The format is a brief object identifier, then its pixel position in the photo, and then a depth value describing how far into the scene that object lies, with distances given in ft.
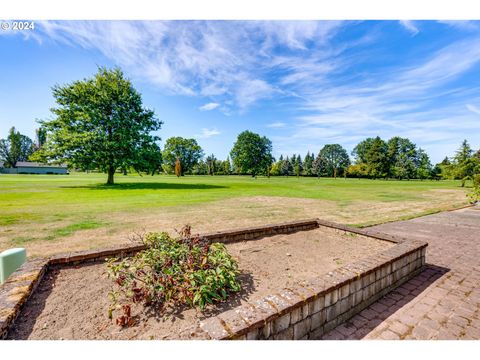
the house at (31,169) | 251.39
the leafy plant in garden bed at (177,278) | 8.75
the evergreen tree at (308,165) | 271.30
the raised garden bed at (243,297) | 7.17
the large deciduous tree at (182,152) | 235.20
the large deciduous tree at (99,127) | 68.74
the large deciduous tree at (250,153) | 197.16
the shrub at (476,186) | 36.40
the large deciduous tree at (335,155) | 278.36
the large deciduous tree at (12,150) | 272.51
